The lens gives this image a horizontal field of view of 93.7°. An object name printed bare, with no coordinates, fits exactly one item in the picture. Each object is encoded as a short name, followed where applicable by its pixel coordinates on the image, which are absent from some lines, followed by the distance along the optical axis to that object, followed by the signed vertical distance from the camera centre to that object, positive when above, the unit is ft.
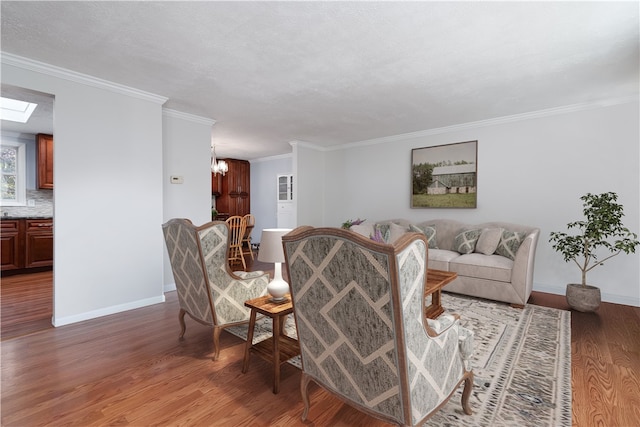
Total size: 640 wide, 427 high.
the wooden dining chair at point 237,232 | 17.69 -1.66
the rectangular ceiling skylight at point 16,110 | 12.71 +4.18
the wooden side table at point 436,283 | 9.35 -2.38
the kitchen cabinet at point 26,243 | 15.64 -2.21
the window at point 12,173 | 16.99 +1.65
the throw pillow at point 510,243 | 12.30 -1.54
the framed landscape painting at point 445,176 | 15.17 +1.60
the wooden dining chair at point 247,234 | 19.60 -1.98
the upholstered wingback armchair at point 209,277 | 7.04 -1.86
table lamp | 6.50 -1.10
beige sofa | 11.09 -2.11
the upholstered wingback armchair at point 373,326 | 3.54 -1.64
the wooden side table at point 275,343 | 6.10 -3.24
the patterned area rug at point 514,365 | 5.39 -3.76
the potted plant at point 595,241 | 10.39 -1.27
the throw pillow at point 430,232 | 15.06 -1.34
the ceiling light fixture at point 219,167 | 19.84 +2.50
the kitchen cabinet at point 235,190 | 26.27 +1.29
